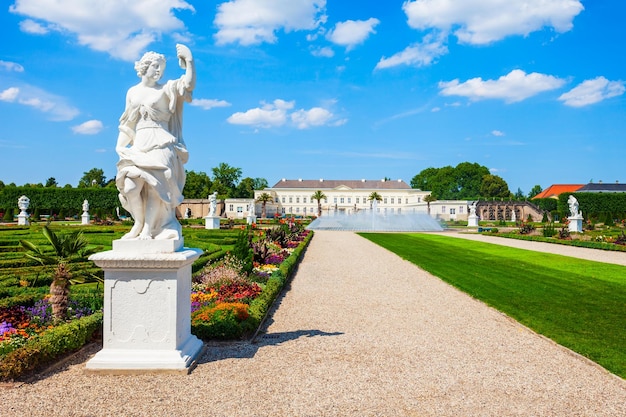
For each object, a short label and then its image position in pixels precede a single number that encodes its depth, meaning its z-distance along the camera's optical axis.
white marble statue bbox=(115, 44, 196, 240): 4.41
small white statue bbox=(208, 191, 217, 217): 29.08
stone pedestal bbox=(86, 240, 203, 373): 4.33
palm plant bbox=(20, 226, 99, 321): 5.34
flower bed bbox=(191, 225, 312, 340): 5.56
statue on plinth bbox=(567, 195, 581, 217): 27.22
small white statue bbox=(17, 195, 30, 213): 30.67
